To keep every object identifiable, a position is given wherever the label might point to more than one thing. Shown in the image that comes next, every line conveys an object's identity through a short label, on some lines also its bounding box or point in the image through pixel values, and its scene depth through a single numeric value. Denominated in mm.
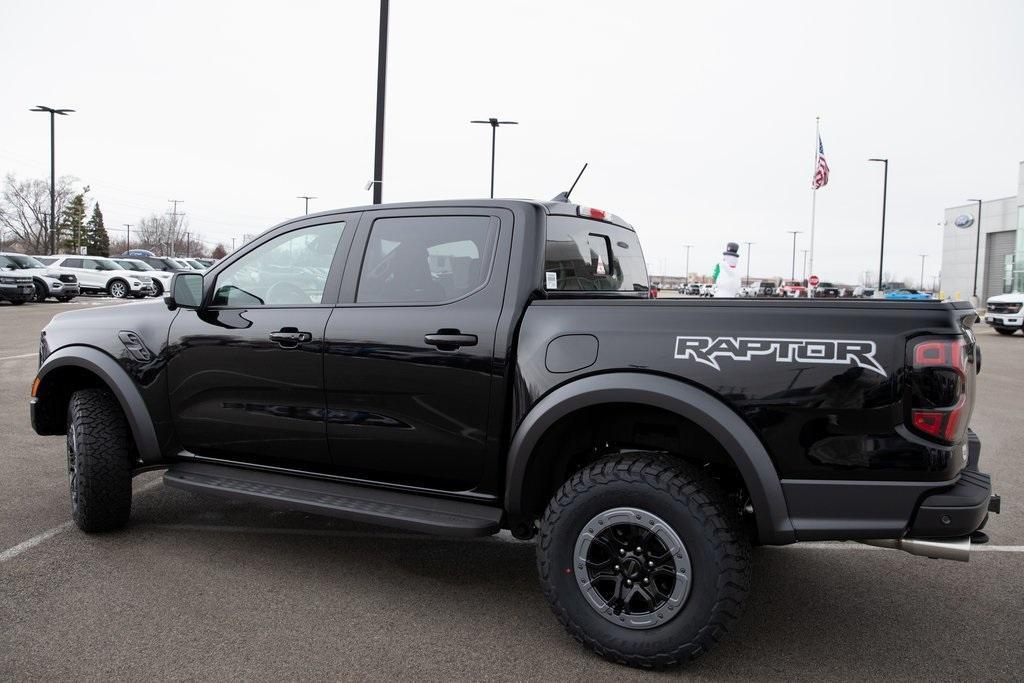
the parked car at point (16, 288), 24547
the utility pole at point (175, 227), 98125
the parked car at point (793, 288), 48531
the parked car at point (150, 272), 31891
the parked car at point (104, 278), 31000
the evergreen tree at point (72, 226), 83000
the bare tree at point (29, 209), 77875
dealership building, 53906
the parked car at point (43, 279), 26672
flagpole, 24609
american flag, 24406
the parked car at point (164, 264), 35938
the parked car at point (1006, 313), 22391
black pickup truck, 2832
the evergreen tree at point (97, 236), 88625
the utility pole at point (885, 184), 39103
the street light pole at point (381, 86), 9570
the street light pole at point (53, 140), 37906
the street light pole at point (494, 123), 22827
